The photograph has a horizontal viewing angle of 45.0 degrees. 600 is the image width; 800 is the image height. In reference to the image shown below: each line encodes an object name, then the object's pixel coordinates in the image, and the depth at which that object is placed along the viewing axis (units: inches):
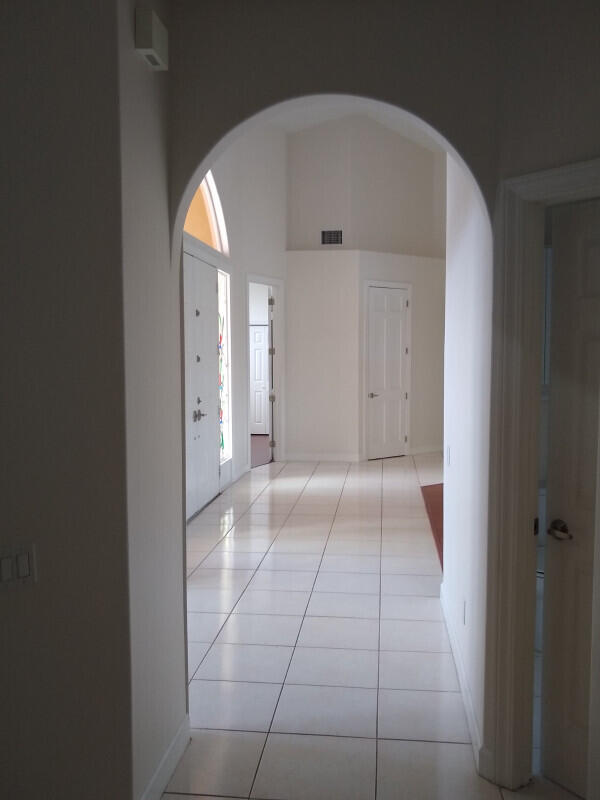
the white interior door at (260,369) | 525.7
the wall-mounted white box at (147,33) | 90.4
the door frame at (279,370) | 382.0
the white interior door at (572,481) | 100.3
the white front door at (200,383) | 258.7
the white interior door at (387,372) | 390.0
